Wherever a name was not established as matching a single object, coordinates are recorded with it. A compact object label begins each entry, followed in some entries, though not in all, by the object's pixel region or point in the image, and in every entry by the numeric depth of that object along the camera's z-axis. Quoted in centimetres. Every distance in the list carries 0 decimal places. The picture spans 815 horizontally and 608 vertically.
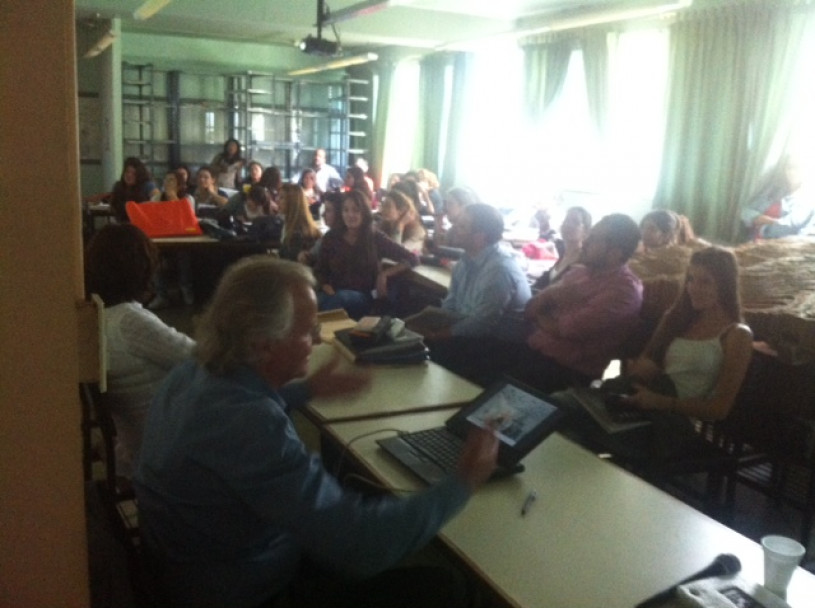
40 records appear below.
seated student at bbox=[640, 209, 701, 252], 520
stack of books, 303
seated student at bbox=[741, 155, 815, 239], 612
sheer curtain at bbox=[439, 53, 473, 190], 1062
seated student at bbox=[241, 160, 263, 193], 1115
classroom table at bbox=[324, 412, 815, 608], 153
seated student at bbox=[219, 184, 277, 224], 763
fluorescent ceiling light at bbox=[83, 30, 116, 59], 914
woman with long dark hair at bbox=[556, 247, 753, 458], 285
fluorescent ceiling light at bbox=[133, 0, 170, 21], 742
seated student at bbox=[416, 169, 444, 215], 902
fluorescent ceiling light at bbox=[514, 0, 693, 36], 635
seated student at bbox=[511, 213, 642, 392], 357
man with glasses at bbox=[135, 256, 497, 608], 148
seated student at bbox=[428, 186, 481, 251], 647
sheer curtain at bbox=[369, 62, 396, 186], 1230
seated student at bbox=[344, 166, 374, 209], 936
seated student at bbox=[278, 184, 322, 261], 633
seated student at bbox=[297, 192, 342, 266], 553
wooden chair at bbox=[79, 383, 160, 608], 158
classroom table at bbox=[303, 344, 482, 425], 249
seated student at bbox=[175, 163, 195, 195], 886
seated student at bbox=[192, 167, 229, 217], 953
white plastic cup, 148
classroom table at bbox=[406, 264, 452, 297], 511
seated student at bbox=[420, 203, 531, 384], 400
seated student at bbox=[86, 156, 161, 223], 841
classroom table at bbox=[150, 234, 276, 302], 662
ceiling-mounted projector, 739
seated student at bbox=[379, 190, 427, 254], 645
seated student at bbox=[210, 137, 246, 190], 1135
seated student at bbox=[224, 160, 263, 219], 776
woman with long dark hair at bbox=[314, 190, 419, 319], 530
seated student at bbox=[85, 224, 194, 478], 253
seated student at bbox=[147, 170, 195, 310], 742
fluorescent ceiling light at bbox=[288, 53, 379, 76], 973
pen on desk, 183
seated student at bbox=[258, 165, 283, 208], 894
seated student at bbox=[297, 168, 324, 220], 1070
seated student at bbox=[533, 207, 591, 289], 512
